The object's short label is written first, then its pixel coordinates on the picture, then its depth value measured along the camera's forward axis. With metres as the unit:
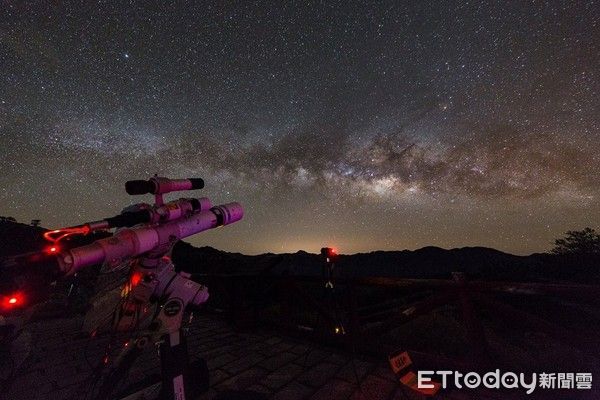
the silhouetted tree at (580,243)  38.57
